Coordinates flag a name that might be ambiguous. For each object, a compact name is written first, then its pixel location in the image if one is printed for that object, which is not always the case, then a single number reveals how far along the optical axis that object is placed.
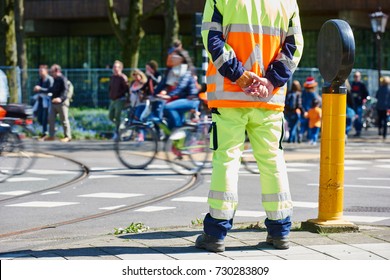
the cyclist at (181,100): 16.30
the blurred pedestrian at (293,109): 25.53
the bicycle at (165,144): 15.38
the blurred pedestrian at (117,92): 25.58
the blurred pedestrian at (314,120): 24.71
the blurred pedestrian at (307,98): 26.08
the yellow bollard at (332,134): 8.19
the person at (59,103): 25.58
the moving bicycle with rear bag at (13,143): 14.59
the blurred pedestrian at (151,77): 23.89
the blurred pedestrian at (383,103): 27.95
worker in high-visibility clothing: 7.23
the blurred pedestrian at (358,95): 29.49
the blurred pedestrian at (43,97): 26.95
